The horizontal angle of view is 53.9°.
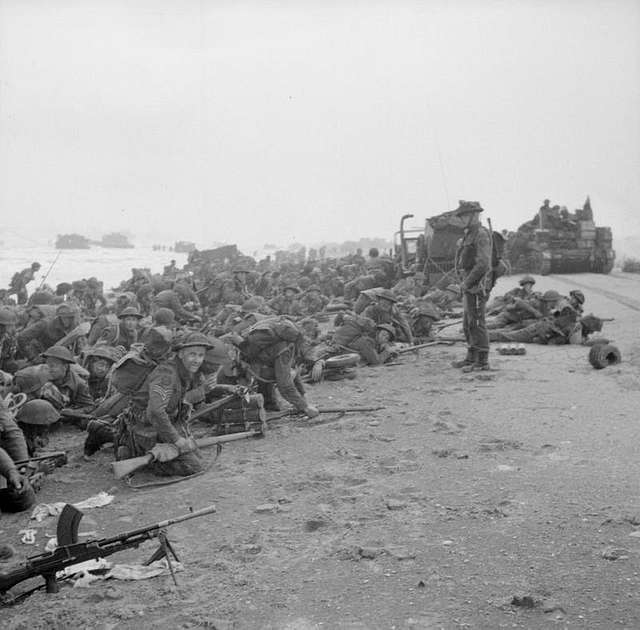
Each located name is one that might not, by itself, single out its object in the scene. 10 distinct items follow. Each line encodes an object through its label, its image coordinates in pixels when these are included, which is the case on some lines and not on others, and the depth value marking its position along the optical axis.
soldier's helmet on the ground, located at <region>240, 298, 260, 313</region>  10.91
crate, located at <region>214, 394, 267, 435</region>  5.97
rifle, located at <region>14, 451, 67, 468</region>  4.60
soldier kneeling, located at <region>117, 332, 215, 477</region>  4.82
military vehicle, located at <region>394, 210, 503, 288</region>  17.34
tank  20.38
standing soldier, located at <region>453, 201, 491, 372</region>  7.83
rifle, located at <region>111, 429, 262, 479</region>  4.55
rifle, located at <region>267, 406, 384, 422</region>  6.25
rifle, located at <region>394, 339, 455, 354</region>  9.35
